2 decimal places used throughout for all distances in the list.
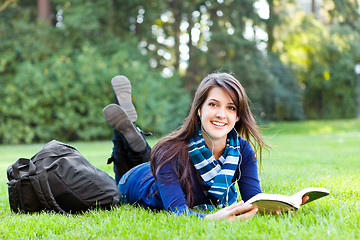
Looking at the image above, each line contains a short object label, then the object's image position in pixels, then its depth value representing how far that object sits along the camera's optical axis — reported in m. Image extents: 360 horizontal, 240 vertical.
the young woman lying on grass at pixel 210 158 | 2.68
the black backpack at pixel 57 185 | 2.89
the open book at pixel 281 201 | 2.29
